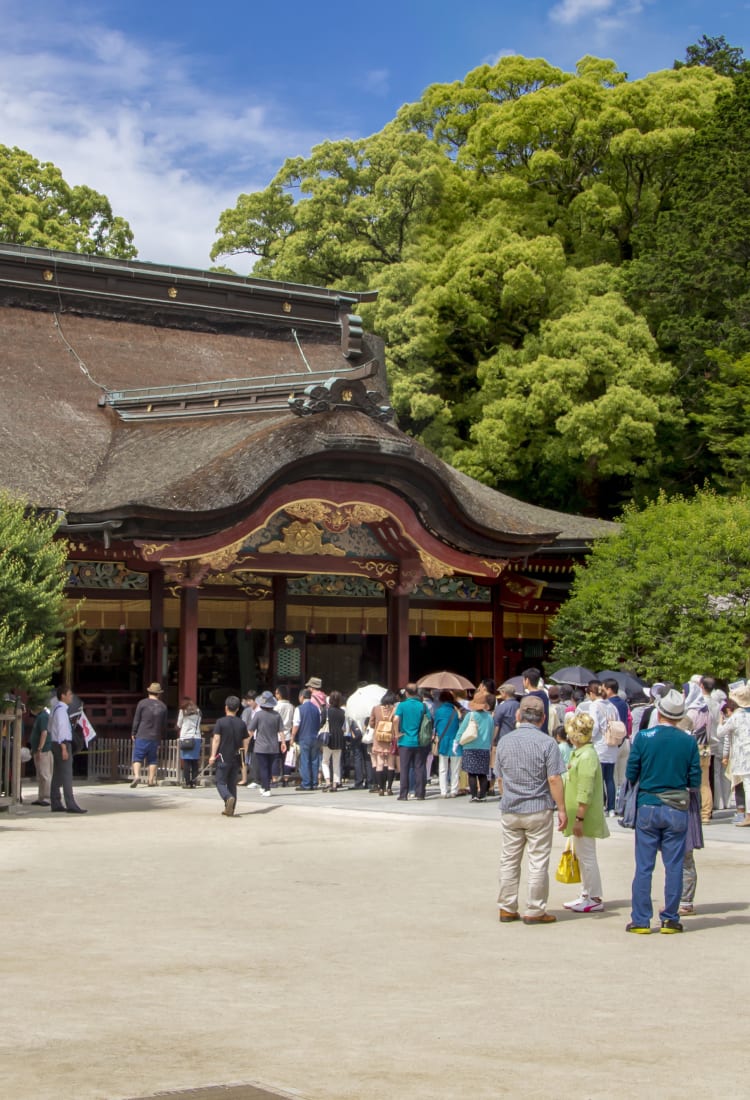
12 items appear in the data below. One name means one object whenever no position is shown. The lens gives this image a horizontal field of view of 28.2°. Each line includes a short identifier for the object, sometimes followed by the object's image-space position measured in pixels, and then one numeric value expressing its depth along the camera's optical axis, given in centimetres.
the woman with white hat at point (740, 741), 1742
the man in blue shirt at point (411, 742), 2103
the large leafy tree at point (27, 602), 1859
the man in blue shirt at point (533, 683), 1922
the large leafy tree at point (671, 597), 2517
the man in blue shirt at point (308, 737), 2245
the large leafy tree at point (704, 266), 3644
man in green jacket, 1067
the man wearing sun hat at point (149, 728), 2323
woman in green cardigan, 1156
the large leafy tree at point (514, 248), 3728
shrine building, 2503
